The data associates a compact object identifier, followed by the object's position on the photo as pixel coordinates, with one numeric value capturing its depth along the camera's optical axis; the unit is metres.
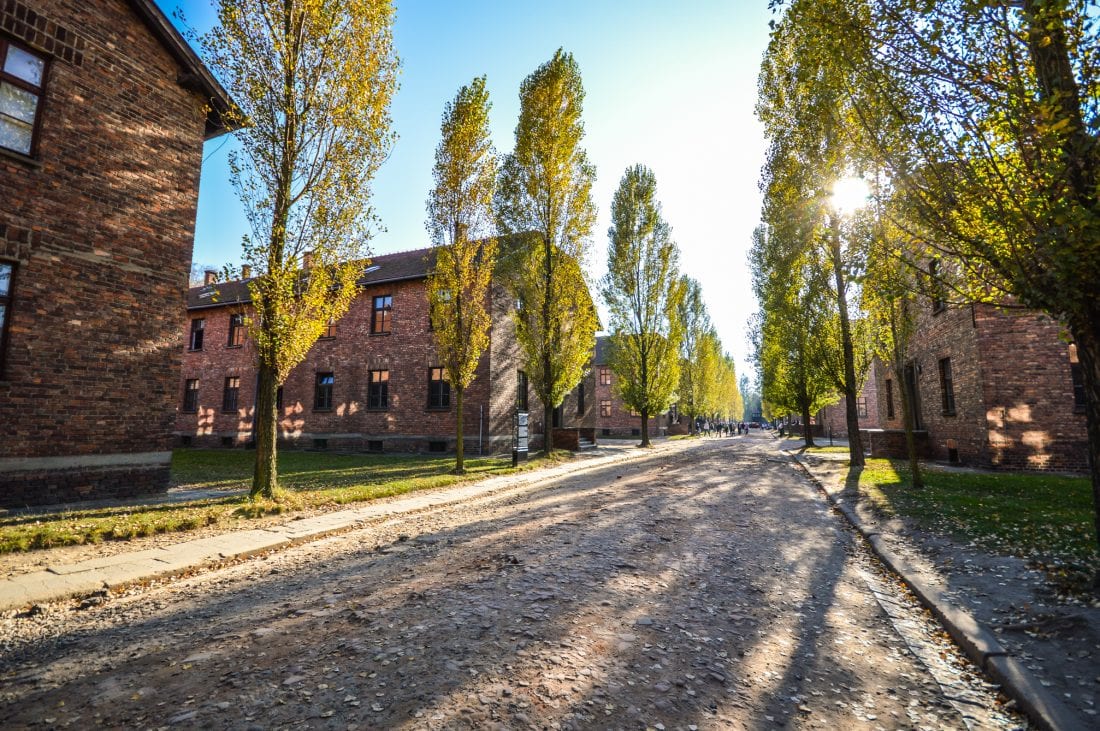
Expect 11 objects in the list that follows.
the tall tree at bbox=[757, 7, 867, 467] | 13.90
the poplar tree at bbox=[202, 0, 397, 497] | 9.38
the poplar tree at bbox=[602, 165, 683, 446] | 27.16
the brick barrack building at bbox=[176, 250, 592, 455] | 21.39
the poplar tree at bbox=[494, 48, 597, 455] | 19.06
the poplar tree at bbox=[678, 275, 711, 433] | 41.88
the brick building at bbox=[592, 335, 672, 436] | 47.50
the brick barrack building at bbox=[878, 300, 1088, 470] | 12.45
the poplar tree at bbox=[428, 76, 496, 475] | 14.63
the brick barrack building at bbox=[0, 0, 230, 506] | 8.24
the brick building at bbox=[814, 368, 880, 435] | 40.12
